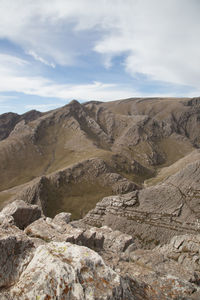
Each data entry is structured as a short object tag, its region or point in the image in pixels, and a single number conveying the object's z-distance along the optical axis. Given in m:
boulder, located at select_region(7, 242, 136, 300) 8.15
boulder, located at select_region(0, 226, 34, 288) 10.07
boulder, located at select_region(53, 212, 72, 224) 40.71
